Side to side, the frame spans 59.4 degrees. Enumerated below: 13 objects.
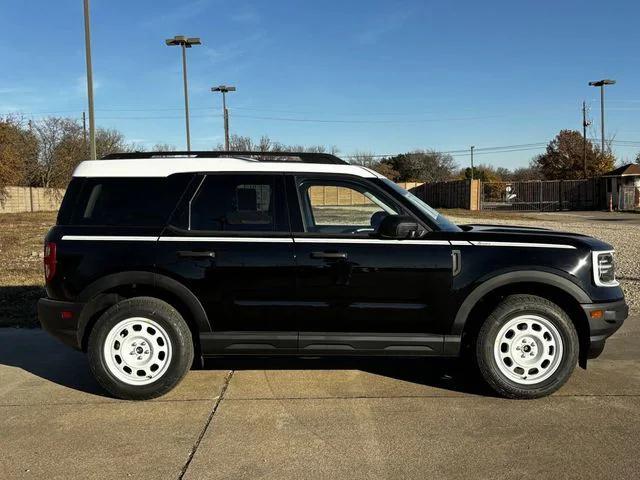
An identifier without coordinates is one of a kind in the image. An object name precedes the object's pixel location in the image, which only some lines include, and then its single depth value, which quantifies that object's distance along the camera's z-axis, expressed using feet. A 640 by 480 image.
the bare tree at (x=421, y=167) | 286.50
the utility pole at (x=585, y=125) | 168.33
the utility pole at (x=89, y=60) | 51.62
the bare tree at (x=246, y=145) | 174.64
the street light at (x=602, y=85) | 158.30
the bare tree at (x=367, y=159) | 273.42
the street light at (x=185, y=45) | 84.73
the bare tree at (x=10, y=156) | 125.16
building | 130.31
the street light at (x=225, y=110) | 118.01
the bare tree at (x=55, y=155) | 171.63
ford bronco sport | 14.49
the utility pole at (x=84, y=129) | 168.28
